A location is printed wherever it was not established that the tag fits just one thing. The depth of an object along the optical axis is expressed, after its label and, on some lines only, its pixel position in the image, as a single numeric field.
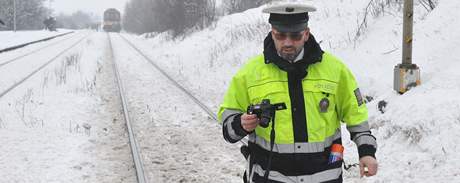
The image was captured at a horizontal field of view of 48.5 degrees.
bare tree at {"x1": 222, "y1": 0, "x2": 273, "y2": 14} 33.94
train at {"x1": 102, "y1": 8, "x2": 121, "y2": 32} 82.94
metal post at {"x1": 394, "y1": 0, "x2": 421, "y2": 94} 7.25
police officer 2.55
